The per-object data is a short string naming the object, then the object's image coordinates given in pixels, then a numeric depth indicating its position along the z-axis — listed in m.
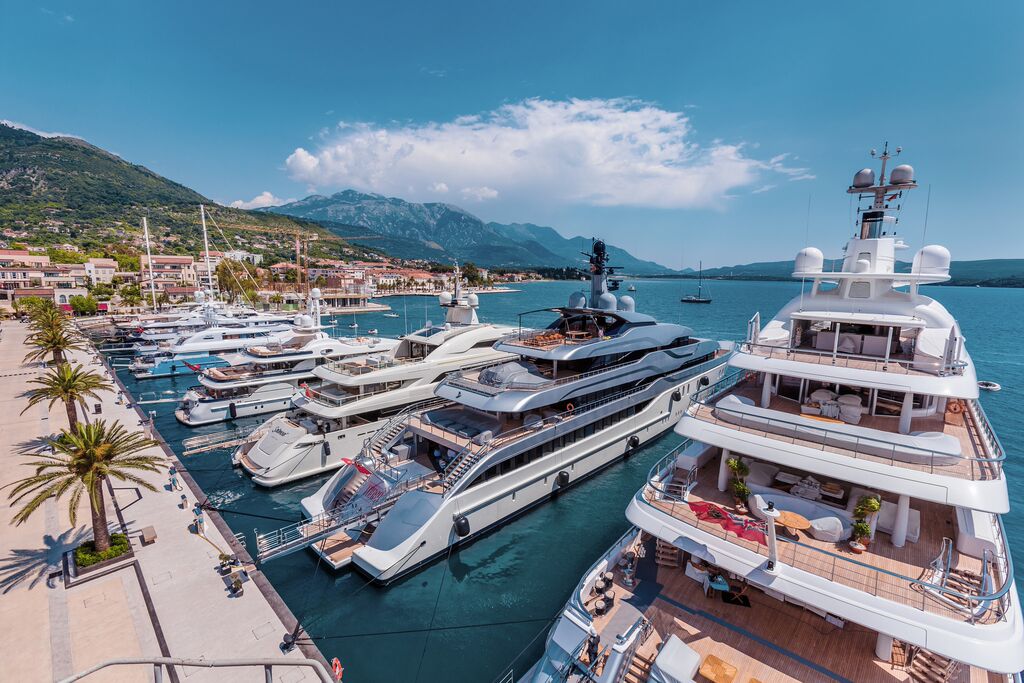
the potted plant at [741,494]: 11.06
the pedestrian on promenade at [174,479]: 19.22
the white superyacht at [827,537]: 8.29
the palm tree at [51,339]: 29.02
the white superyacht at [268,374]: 30.50
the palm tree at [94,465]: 13.13
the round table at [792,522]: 9.59
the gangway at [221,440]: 24.83
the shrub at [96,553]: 14.02
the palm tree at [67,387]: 20.58
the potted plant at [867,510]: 9.59
